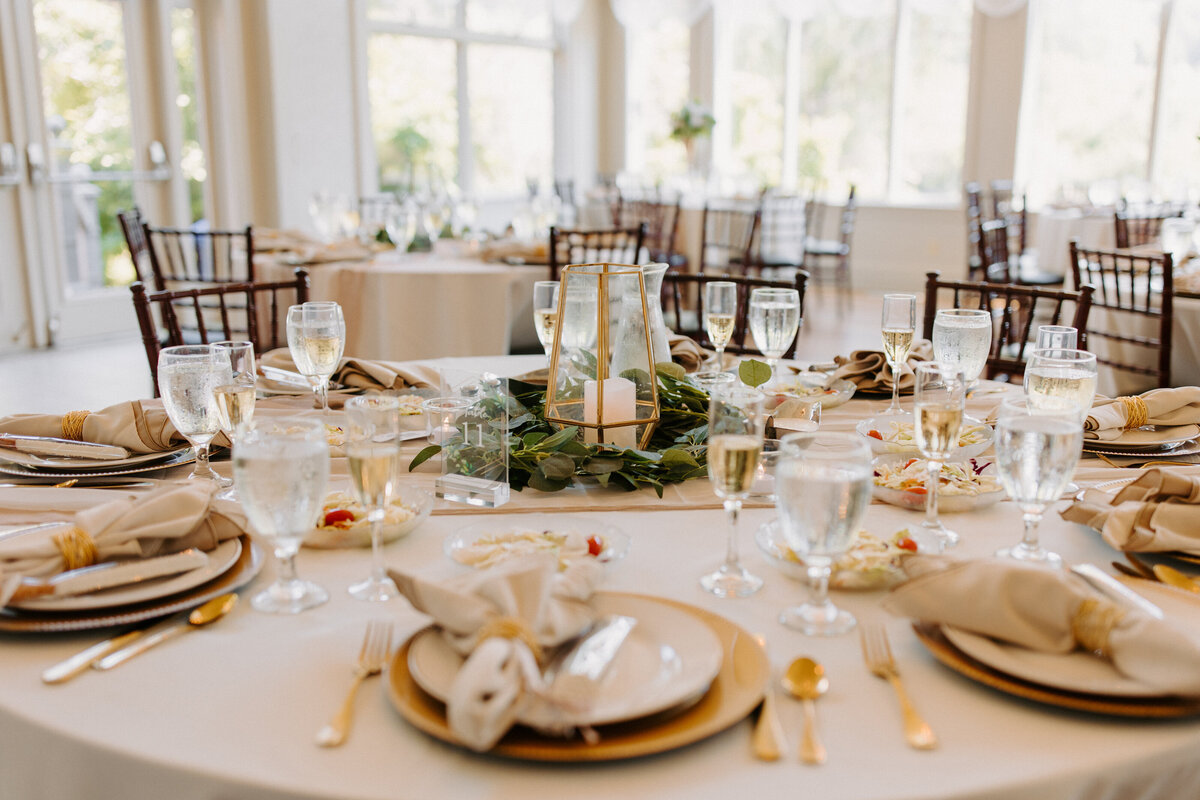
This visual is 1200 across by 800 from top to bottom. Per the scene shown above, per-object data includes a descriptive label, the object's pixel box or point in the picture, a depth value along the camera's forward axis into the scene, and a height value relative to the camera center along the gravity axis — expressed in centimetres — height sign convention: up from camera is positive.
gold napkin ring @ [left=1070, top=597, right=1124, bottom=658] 83 -33
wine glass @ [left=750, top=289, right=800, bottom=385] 177 -18
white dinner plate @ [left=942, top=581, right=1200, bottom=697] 80 -36
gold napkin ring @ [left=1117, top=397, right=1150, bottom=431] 154 -29
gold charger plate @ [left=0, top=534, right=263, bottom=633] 90 -35
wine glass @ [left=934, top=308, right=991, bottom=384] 156 -19
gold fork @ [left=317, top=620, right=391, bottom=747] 76 -37
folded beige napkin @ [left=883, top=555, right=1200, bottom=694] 79 -32
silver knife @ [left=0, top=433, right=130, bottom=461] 141 -32
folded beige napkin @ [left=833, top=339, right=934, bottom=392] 186 -28
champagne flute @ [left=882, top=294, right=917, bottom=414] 166 -17
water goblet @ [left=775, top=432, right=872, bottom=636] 85 -23
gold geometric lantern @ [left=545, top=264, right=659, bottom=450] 142 -21
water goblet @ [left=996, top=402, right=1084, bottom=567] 97 -22
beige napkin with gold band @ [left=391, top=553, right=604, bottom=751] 72 -32
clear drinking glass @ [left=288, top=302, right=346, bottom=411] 154 -18
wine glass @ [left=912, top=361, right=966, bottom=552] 110 -22
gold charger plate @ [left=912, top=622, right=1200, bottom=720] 78 -37
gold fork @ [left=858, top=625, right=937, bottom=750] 77 -37
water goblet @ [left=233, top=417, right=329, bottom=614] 88 -23
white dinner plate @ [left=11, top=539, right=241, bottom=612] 92 -34
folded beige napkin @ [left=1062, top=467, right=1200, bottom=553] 108 -32
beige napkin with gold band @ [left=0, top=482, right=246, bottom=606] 97 -31
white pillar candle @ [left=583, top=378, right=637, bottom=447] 142 -26
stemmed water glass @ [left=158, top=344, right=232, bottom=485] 126 -22
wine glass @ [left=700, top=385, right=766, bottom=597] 97 -23
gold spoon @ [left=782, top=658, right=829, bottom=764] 77 -37
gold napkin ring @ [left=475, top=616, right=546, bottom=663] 79 -31
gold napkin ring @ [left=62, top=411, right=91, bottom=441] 147 -30
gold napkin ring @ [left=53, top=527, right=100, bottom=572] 98 -32
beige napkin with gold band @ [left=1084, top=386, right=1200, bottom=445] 151 -30
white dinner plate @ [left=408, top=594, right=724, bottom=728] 76 -35
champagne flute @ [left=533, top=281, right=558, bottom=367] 187 -17
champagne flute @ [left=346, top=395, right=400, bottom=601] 96 -24
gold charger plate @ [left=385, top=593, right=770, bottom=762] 73 -37
